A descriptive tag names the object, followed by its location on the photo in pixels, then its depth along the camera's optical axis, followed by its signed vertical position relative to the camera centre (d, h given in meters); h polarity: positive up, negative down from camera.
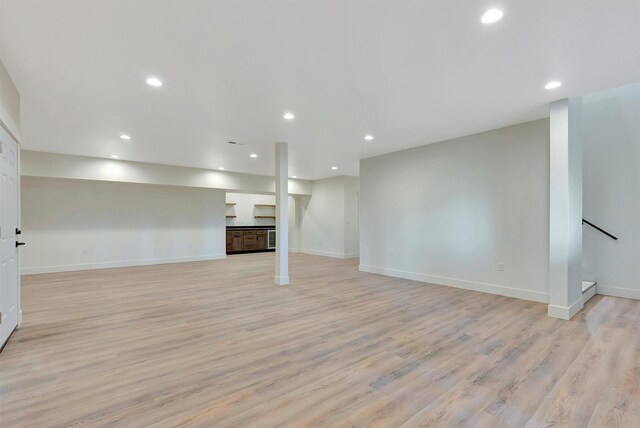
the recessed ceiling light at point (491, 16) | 1.93 +1.35
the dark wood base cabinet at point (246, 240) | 10.29 -0.97
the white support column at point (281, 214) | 5.25 +0.00
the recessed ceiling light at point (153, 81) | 2.87 +1.35
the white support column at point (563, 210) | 3.39 +0.04
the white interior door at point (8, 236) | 2.63 -0.21
